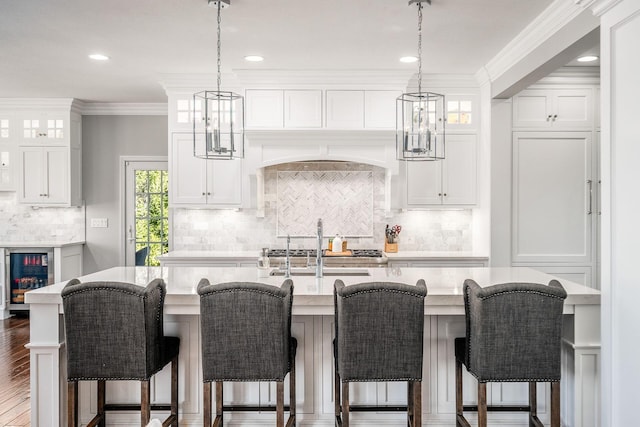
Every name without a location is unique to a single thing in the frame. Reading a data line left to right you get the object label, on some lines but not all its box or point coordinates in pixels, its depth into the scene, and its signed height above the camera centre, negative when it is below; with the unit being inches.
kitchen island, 104.0 -33.5
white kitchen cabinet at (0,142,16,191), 241.4 +21.9
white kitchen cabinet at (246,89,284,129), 197.8 +40.5
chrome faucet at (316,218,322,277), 127.9 -11.7
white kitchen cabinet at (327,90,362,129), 197.8 +40.9
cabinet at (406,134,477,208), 205.5 +14.3
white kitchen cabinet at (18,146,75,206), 240.7 +18.9
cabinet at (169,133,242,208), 205.8 +15.4
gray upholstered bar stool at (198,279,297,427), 91.2 -22.1
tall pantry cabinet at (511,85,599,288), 188.9 +10.5
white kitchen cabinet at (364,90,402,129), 197.8 +41.4
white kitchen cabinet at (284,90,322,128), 197.6 +40.9
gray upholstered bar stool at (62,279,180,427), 92.3 -22.6
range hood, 198.9 +25.0
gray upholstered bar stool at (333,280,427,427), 90.7 -22.0
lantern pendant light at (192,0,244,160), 117.5 +18.9
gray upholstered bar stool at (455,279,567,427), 91.4 -22.2
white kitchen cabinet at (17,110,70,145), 240.4 +40.5
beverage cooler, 234.4 -28.2
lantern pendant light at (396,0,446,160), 118.7 +19.9
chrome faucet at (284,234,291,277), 123.5 -14.7
